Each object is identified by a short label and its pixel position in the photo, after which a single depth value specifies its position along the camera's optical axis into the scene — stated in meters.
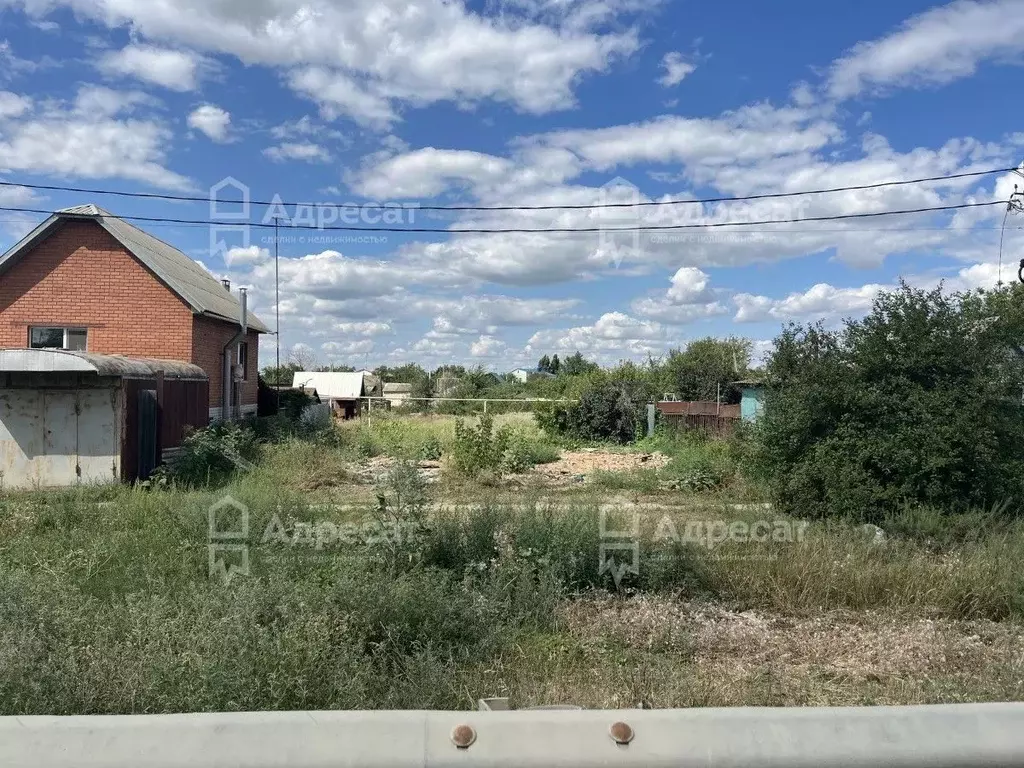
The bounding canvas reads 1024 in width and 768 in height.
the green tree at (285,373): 52.06
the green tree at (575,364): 54.34
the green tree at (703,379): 30.11
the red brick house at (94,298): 16.70
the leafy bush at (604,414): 22.50
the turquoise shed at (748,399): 19.77
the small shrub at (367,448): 17.05
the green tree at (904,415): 8.71
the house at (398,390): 50.28
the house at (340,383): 44.78
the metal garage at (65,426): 11.59
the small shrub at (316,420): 19.31
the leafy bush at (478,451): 14.05
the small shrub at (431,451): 16.73
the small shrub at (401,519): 5.99
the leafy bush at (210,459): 12.45
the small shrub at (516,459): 14.80
